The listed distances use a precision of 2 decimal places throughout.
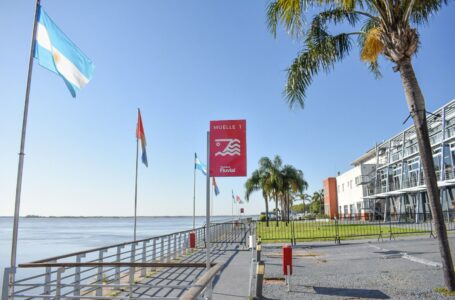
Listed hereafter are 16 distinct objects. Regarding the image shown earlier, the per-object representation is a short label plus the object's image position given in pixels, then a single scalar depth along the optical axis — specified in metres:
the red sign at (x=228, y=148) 6.20
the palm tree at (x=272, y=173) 47.72
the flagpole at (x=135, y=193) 14.15
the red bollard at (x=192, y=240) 18.78
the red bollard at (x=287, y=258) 8.74
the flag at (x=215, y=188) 31.86
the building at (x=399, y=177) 31.88
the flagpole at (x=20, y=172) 5.68
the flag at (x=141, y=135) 15.43
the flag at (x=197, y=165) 24.75
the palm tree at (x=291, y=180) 48.88
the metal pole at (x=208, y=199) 5.87
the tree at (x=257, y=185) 48.60
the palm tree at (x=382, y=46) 8.16
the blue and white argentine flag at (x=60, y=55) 7.31
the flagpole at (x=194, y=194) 24.96
